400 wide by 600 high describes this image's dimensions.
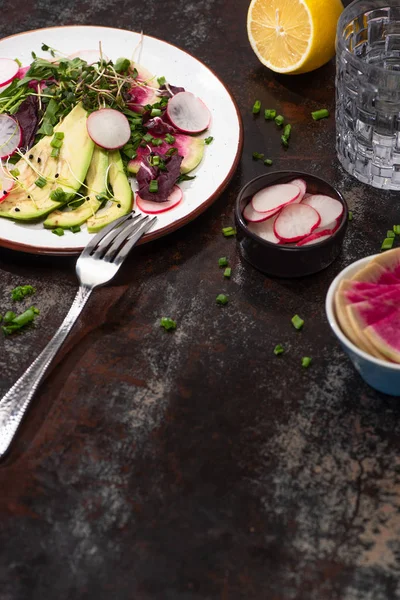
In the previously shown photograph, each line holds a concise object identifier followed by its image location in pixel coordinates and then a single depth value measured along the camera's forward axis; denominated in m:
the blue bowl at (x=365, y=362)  1.62
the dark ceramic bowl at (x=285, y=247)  1.96
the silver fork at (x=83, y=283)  1.73
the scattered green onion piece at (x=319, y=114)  2.48
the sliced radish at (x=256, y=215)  2.03
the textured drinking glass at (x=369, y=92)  2.08
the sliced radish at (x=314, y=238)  2.00
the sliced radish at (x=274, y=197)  2.04
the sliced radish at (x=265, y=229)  2.03
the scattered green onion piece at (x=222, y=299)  1.98
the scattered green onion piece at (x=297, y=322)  1.92
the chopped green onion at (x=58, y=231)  2.07
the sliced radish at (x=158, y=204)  2.13
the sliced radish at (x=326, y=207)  2.02
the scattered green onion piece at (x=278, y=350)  1.87
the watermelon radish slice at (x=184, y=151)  2.24
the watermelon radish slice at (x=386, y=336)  1.62
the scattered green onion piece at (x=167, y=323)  1.93
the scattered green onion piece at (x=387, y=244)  2.08
